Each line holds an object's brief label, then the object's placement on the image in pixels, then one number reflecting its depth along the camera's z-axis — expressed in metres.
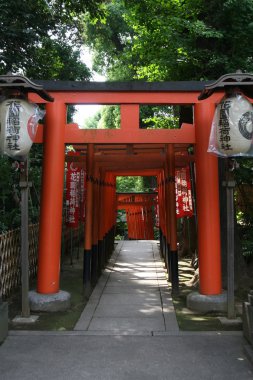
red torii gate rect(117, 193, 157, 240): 23.09
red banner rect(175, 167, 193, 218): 11.01
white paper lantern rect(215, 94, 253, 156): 5.93
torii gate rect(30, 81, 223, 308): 7.09
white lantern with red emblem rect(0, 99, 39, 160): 6.07
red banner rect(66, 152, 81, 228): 11.54
